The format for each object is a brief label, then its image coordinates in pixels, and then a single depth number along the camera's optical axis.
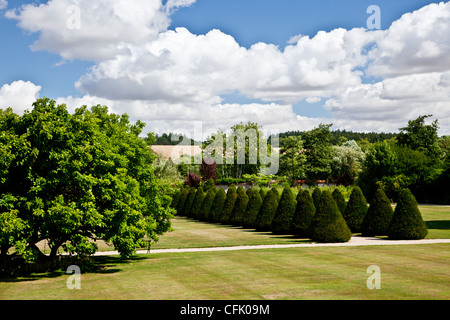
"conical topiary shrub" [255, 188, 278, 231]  30.56
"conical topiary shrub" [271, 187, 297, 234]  28.25
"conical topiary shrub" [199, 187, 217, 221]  40.69
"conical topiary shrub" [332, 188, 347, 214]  29.34
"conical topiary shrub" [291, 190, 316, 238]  26.53
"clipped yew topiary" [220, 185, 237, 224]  36.72
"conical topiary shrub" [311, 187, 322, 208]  29.64
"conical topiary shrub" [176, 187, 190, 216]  46.91
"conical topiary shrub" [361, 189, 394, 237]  26.17
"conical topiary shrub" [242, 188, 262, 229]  32.81
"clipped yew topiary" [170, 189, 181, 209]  48.41
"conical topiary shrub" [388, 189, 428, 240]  24.36
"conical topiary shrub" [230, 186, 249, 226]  35.03
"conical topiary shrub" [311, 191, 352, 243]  23.91
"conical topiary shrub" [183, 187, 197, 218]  44.79
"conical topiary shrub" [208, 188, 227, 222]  38.72
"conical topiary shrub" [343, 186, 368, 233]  27.88
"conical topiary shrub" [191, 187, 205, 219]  42.42
